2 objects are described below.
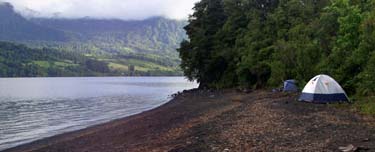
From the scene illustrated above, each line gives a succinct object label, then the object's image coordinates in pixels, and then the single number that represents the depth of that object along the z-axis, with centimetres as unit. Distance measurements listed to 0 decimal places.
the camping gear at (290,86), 4394
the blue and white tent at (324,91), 2994
